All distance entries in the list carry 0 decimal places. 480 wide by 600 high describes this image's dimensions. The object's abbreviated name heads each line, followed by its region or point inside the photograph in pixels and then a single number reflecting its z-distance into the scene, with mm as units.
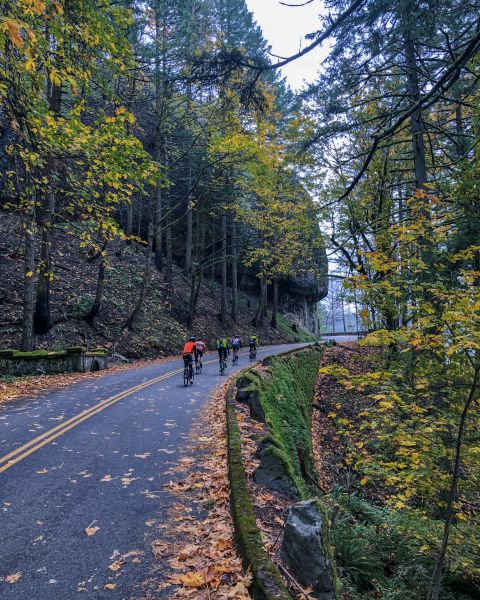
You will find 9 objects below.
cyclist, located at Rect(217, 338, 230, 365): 16781
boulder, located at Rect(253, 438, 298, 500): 5621
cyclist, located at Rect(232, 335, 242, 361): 20516
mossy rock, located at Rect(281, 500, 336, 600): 3533
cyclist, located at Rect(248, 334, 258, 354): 22078
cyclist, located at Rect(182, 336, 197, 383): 13500
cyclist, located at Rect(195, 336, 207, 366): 16547
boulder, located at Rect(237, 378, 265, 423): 9092
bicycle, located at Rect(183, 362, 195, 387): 13586
